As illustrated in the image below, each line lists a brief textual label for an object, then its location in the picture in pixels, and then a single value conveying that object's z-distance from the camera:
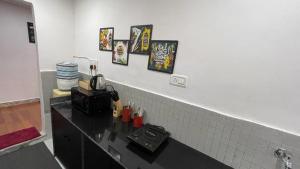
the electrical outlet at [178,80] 1.26
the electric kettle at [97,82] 1.70
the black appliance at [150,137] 1.16
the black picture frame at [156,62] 1.28
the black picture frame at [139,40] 1.43
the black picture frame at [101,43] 1.84
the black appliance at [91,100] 1.60
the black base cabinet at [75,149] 1.13
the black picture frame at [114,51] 1.66
